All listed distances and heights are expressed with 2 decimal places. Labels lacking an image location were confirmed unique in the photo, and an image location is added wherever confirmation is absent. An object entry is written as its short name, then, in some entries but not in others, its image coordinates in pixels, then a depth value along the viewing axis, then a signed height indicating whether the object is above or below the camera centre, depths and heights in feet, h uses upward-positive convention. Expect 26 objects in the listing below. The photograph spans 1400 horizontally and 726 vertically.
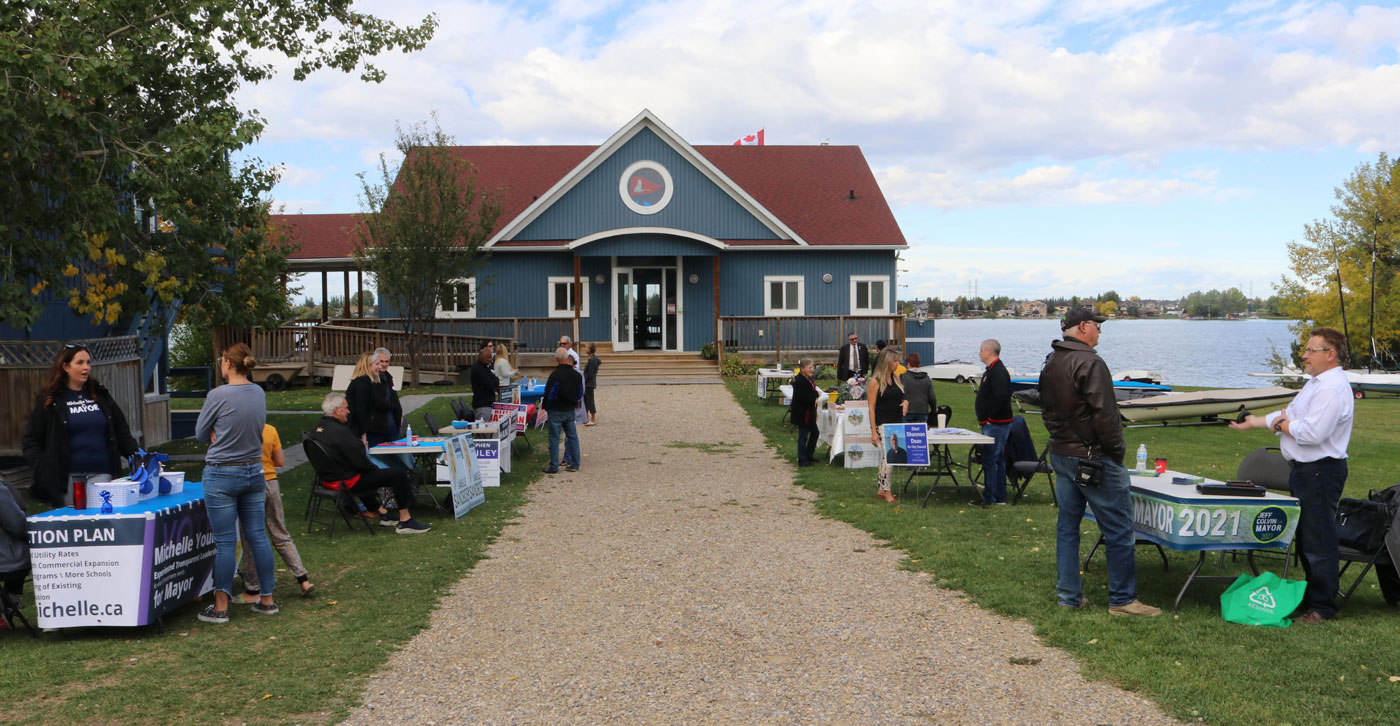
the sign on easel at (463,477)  34.47 -4.94
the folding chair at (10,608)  21.09 -5.44
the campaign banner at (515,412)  46.93 -3.71
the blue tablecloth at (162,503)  21.15 -3.49
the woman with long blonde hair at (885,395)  38.78 -2.57
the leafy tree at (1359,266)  140.05 +7.33
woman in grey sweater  21.79 -2.82
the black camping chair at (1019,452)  36.65 -4.52
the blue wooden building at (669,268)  96.02 +5.73
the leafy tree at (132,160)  32.81 +6.05
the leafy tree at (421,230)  82.58 +8.05
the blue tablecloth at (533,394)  58.39 -3.53
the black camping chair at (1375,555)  21.29 -4.85
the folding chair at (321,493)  30.83 -4.76
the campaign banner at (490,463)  41.04 -5.13
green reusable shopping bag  20.98 -5.63
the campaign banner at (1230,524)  21.67 -4.17
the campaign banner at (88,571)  20.75 -4.62
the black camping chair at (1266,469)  24.86 -3.56
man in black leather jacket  21.18 -2.55
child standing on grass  23.93 -4.79
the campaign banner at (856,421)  44.75 -4.03
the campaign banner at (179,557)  21.21 -4.65
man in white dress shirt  20.62 -2.61
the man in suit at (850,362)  70.54 -2.41
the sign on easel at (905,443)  36.09 -4.03
